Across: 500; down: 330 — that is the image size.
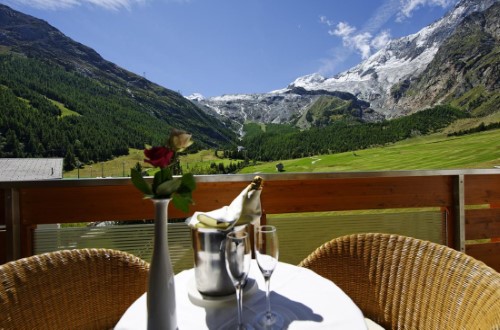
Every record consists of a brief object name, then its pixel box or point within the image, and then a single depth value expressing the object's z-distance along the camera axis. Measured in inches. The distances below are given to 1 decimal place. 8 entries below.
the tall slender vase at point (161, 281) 30.6
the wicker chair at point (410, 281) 39.2
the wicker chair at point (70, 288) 43.4
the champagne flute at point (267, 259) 34.6
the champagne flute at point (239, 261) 32.0
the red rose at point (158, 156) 30.2
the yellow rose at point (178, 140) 31.9
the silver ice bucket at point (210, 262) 36.5
